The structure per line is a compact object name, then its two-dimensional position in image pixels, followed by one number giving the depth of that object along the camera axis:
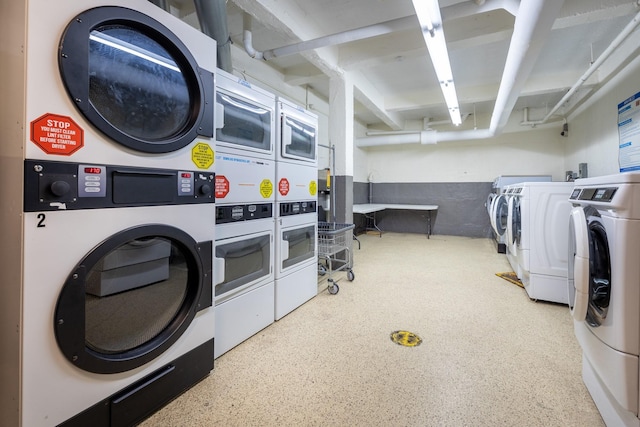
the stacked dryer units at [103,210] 0.93
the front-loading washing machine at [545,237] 2.55
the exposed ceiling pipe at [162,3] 1.72
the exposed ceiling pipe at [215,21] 2.04
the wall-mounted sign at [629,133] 3.09
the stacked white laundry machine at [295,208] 2.28
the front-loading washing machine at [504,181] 4.83
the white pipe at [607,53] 2.24
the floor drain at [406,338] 1.96
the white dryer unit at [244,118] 1.79
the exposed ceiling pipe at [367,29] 2.18
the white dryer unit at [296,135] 2.26
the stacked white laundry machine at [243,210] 1.79
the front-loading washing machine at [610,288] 1.02
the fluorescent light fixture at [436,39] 1.88
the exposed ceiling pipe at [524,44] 1.86
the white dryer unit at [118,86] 0.94
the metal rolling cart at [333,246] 2.95
